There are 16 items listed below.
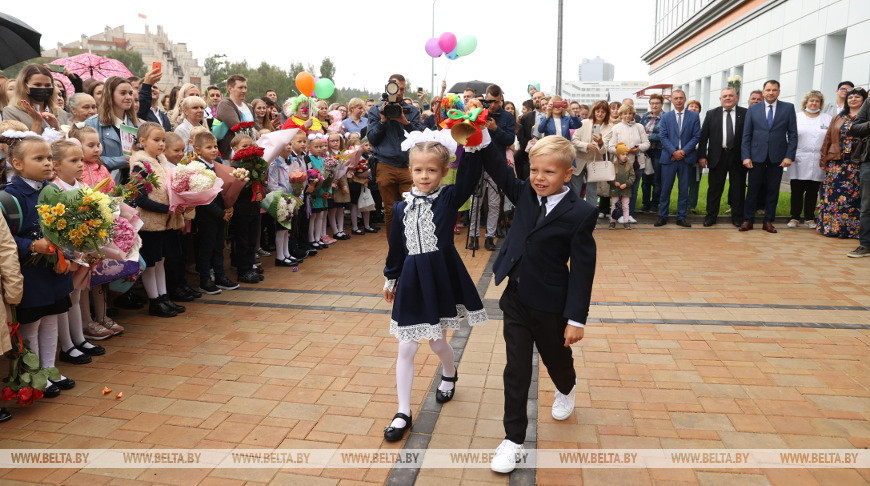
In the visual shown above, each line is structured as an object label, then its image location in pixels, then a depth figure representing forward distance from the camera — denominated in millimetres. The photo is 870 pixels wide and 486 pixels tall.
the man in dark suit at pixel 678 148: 10398
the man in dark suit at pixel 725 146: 10031
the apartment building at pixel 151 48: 85250
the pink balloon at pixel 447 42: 11852
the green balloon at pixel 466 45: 12086
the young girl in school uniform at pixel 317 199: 8500
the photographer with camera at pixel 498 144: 6348
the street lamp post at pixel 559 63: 13961
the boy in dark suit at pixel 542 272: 3053
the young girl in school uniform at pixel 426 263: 3465
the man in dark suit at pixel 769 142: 9445
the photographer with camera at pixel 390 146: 7422
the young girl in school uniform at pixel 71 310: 4426
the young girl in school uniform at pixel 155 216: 5473
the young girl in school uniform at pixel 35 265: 3980
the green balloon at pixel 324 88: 11570
